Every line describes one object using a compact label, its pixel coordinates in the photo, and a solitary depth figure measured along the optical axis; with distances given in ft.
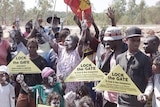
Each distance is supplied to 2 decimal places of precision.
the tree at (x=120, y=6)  141.49
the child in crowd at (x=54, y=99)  20.18
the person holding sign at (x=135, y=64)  17.69
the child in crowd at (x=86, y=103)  19.65
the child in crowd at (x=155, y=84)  17.87
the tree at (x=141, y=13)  141.49
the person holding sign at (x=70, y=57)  21.99
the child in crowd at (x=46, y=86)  20.52
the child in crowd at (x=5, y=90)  21.25
